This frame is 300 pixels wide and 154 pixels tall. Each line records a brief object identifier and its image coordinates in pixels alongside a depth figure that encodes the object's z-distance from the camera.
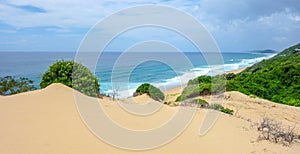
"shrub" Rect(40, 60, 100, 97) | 13.60
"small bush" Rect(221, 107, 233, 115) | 12.24
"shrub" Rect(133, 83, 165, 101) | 19.71
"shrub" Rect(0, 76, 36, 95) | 13.67
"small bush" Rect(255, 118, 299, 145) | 7.46
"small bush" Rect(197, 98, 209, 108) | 13.21
